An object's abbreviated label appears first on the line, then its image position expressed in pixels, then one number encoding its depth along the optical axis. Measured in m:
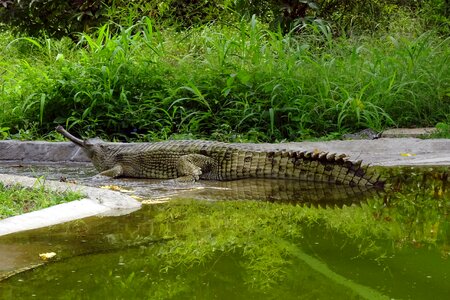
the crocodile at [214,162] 10.38
